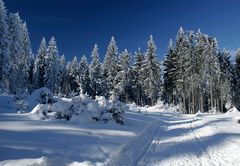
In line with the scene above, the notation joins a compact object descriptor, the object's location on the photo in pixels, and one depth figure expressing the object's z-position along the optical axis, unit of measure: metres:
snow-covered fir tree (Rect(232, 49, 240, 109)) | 38.24
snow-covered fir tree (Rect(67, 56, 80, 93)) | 50.15
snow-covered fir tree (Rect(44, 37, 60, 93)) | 40.24
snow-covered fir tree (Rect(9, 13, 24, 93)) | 30.08
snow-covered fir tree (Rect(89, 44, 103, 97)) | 41.95
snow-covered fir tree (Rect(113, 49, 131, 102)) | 38.10
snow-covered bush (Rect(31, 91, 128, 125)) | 10.27
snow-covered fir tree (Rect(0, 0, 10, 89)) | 25.62
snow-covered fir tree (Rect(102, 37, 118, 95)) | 39.18
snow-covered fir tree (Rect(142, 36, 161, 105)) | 37.58
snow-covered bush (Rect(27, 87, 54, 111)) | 13.23
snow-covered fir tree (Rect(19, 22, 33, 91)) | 38.17
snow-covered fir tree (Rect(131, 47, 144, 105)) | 41.19
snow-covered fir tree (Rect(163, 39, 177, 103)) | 36.40
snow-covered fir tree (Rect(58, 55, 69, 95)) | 53.01
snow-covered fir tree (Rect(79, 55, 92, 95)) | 44.87
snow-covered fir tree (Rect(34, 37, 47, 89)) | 41.92
